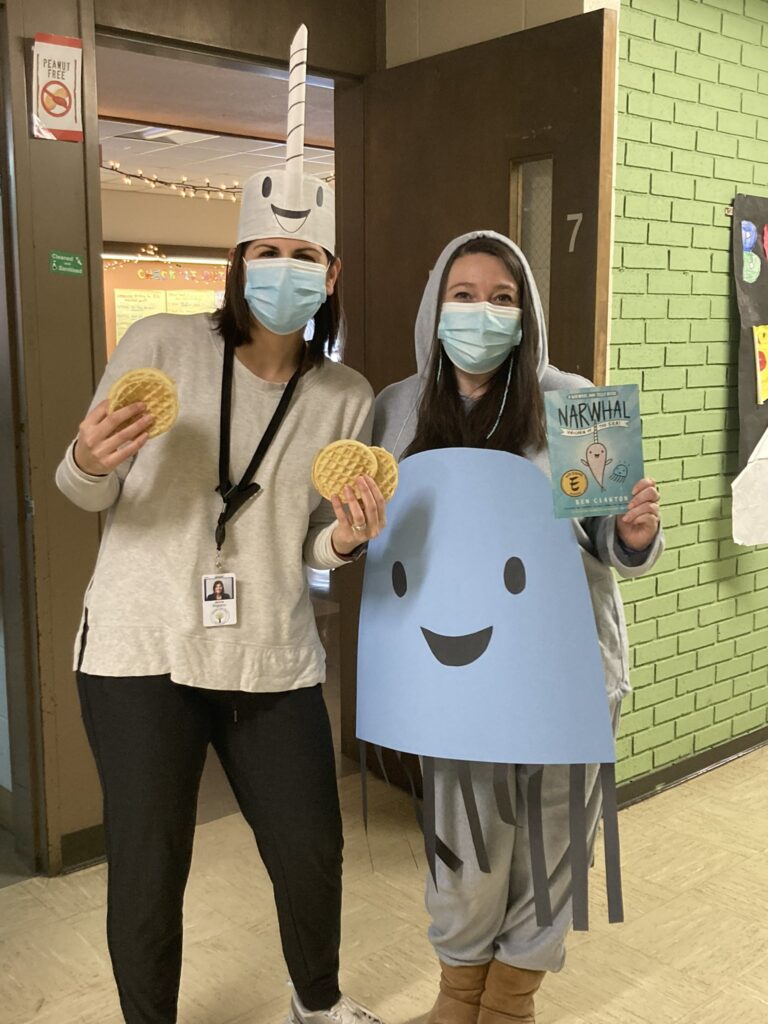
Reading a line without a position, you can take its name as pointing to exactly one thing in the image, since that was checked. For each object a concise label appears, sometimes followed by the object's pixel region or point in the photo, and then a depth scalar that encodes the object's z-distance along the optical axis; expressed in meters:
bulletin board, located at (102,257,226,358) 9.13
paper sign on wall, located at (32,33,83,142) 2.56
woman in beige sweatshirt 1.72
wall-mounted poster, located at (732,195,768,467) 3.44
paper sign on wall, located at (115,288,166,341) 9.16
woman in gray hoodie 1.82
